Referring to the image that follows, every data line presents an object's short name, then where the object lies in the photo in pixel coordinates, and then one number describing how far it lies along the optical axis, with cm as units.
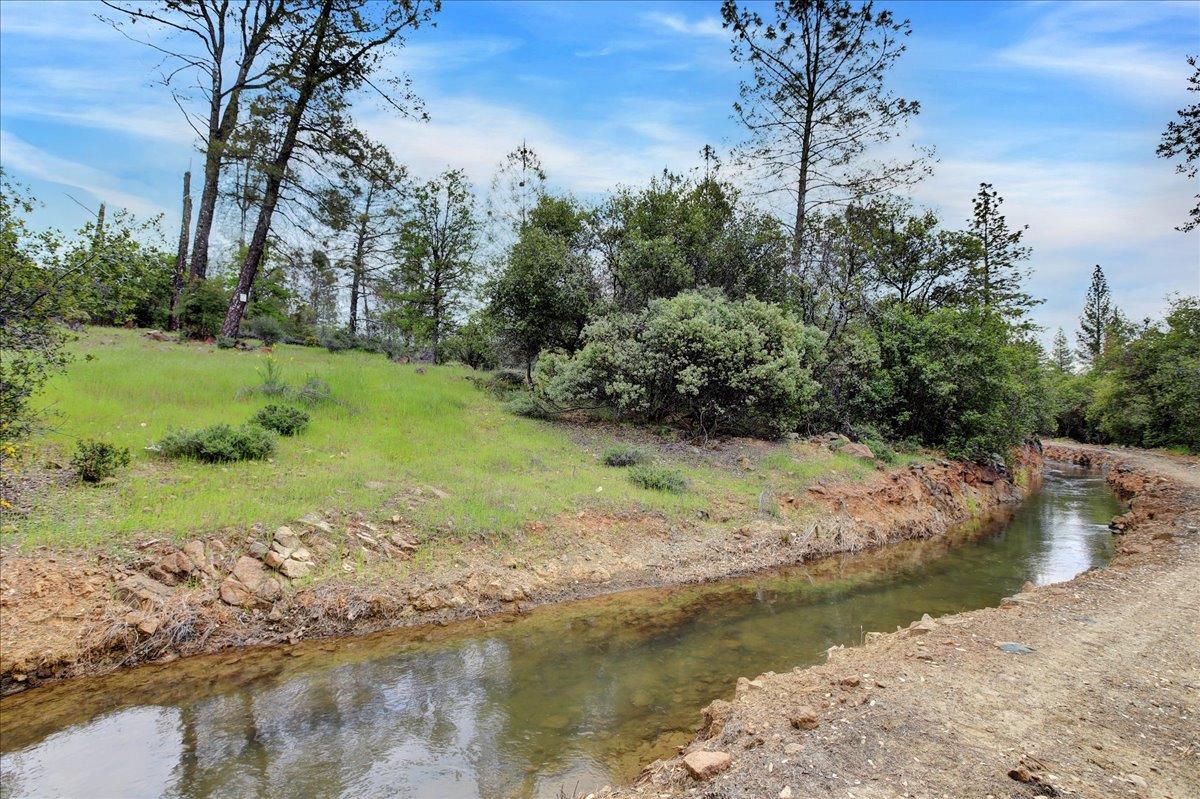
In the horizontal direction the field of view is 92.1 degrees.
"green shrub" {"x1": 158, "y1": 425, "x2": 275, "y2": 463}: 946
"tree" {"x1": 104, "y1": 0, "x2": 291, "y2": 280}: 1853
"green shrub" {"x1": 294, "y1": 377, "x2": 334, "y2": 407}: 1345
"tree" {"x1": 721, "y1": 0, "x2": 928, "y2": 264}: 2028
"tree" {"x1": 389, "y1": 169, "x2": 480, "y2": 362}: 2805
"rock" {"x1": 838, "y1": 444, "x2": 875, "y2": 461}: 1644
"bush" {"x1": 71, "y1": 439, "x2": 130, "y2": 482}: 810
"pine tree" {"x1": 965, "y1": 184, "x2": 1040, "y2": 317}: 2375
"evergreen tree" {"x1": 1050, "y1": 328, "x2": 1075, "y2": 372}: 6594
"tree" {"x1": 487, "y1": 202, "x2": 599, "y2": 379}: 1777
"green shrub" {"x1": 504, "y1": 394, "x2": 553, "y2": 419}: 1661
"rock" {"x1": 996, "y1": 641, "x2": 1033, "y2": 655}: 602
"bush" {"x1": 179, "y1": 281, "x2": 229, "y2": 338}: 2200
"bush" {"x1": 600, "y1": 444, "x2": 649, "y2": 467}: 1324
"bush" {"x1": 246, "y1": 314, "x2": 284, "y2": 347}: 2473
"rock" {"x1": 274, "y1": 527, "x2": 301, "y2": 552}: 767
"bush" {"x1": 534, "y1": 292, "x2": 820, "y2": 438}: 1493
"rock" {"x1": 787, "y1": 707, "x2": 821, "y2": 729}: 448
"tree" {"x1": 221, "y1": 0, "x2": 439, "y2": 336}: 1864
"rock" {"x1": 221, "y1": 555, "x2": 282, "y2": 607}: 695
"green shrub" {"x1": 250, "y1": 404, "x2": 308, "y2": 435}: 1133
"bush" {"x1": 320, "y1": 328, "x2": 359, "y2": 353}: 2483
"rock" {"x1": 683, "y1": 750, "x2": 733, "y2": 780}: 394
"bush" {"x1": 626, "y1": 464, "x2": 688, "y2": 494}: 1198
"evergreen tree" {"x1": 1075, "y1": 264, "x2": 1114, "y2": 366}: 5575
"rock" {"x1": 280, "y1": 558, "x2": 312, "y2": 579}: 740
